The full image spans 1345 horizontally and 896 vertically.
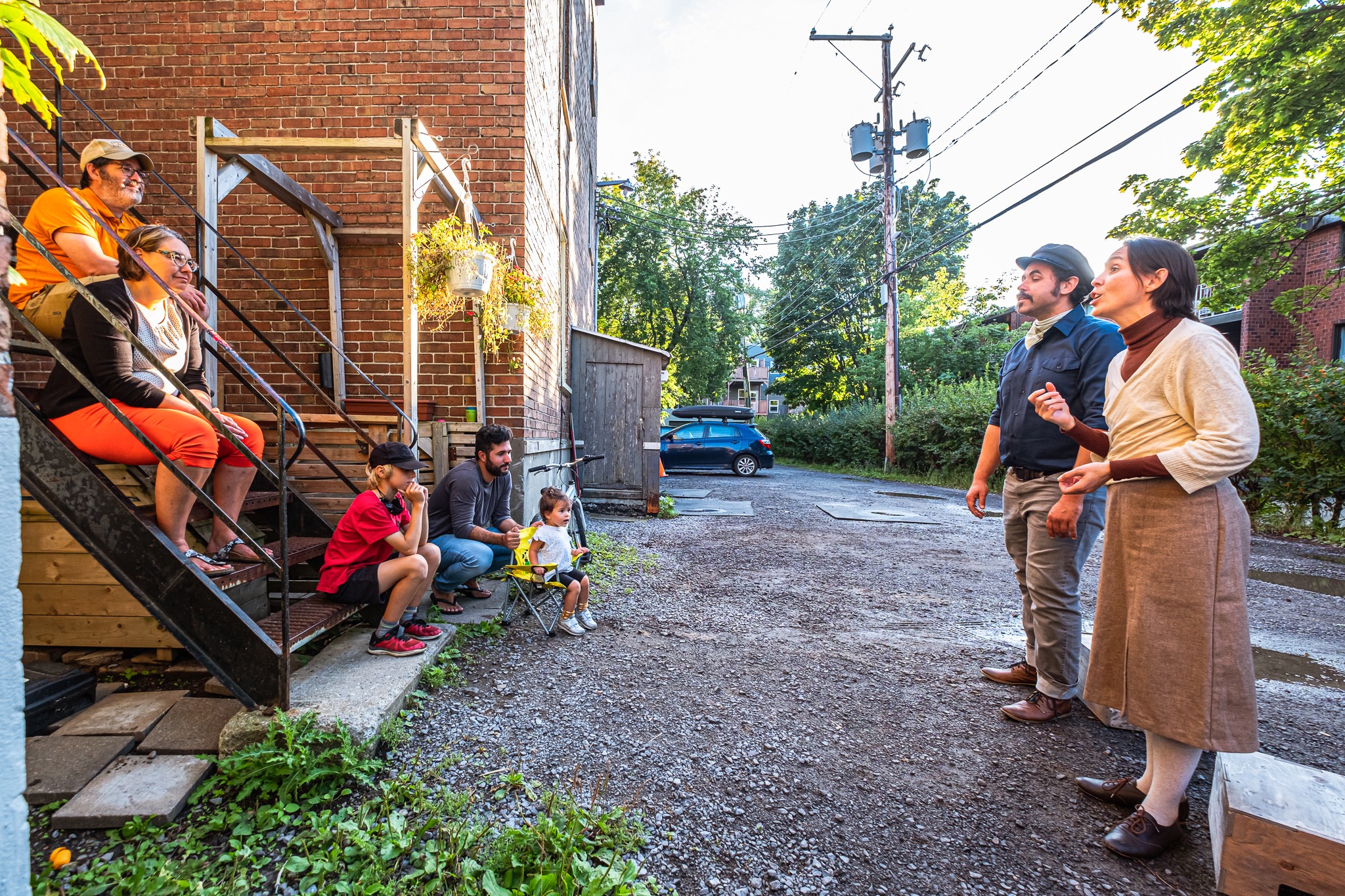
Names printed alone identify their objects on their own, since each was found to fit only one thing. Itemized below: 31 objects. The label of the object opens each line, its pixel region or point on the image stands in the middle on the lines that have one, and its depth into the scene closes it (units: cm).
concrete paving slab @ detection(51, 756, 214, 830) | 191
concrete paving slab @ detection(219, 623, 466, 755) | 221
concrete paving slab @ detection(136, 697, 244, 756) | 225
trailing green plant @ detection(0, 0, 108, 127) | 124
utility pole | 1598
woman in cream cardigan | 176
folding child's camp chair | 375
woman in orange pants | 247
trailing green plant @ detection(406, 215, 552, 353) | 385
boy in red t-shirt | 299
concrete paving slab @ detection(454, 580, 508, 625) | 381
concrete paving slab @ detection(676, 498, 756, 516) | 944
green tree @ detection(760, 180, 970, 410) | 2733
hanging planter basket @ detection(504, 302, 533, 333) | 450
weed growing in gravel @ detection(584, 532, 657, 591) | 520
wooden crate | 155
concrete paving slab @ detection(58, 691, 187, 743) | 238
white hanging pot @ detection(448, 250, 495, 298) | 387
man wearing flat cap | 263
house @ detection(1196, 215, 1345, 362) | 1500
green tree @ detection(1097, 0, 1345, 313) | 737
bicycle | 506
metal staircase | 212
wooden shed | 895
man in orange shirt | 255
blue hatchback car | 1609
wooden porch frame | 370
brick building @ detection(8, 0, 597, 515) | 494
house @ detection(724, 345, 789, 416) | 5391
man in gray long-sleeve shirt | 377
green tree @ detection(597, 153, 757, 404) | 2528
